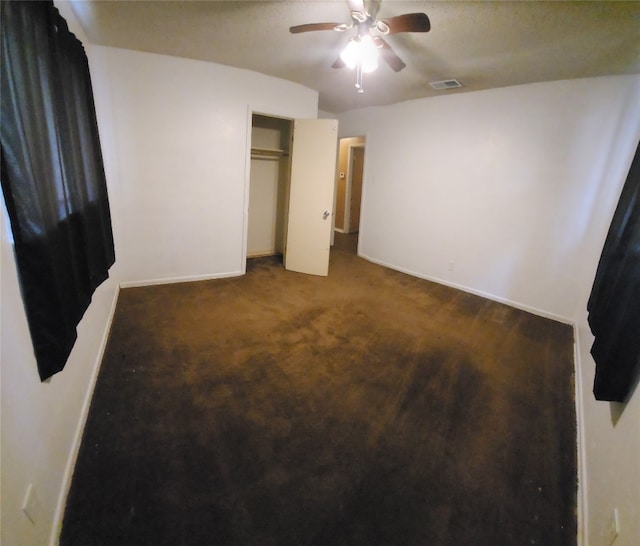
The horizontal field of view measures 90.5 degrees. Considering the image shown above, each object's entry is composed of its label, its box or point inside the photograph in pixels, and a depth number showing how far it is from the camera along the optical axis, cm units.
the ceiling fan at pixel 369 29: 187
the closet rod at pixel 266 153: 452
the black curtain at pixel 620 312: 121
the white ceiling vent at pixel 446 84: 346
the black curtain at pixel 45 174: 98
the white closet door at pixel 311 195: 400
